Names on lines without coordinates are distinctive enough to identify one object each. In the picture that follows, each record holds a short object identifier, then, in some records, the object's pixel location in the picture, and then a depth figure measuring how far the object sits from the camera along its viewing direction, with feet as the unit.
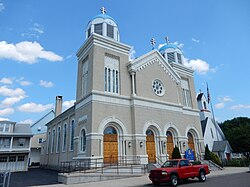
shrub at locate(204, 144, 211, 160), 77.37
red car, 37.50
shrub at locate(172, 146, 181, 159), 62.32
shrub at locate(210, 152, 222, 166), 77.46
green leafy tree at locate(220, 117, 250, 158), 131.19
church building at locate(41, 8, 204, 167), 60.70
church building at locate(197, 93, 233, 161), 117.80
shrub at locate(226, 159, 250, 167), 85.31
